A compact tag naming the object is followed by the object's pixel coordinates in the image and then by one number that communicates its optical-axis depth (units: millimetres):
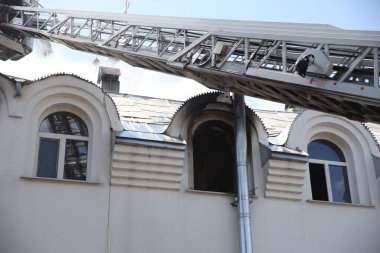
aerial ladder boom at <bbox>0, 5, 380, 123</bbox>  9219
